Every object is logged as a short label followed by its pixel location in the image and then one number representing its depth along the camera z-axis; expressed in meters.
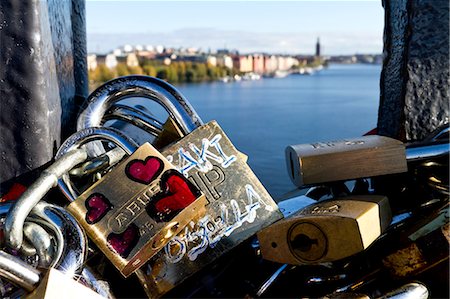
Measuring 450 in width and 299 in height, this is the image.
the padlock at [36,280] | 0.13
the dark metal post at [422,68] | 0.23
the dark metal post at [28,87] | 0.19
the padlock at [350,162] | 0.21
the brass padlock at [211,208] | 0.19
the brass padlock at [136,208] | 0.17
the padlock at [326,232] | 0.18
